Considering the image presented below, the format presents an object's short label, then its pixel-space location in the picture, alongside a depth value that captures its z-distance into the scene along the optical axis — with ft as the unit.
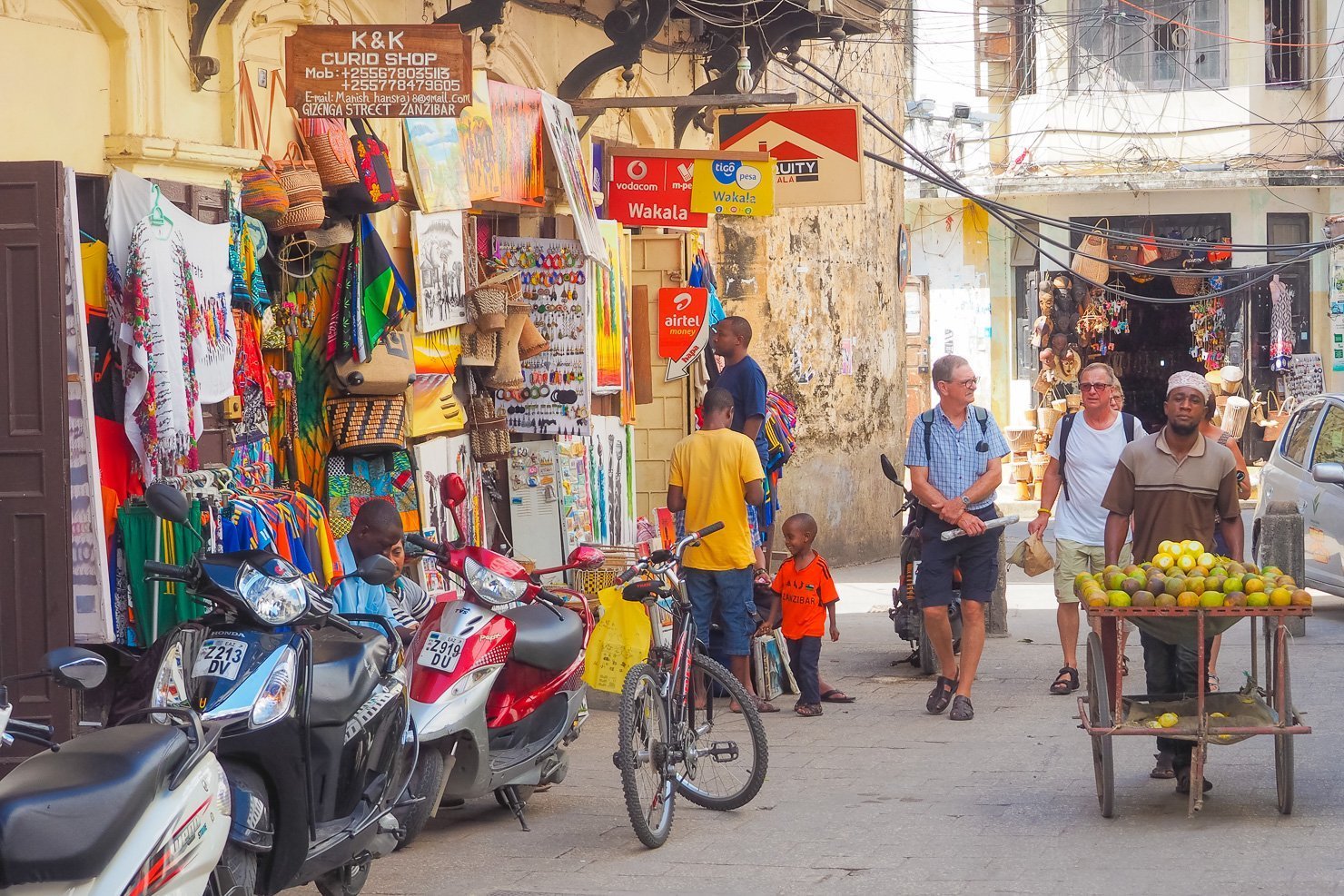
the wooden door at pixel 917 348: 84.38
